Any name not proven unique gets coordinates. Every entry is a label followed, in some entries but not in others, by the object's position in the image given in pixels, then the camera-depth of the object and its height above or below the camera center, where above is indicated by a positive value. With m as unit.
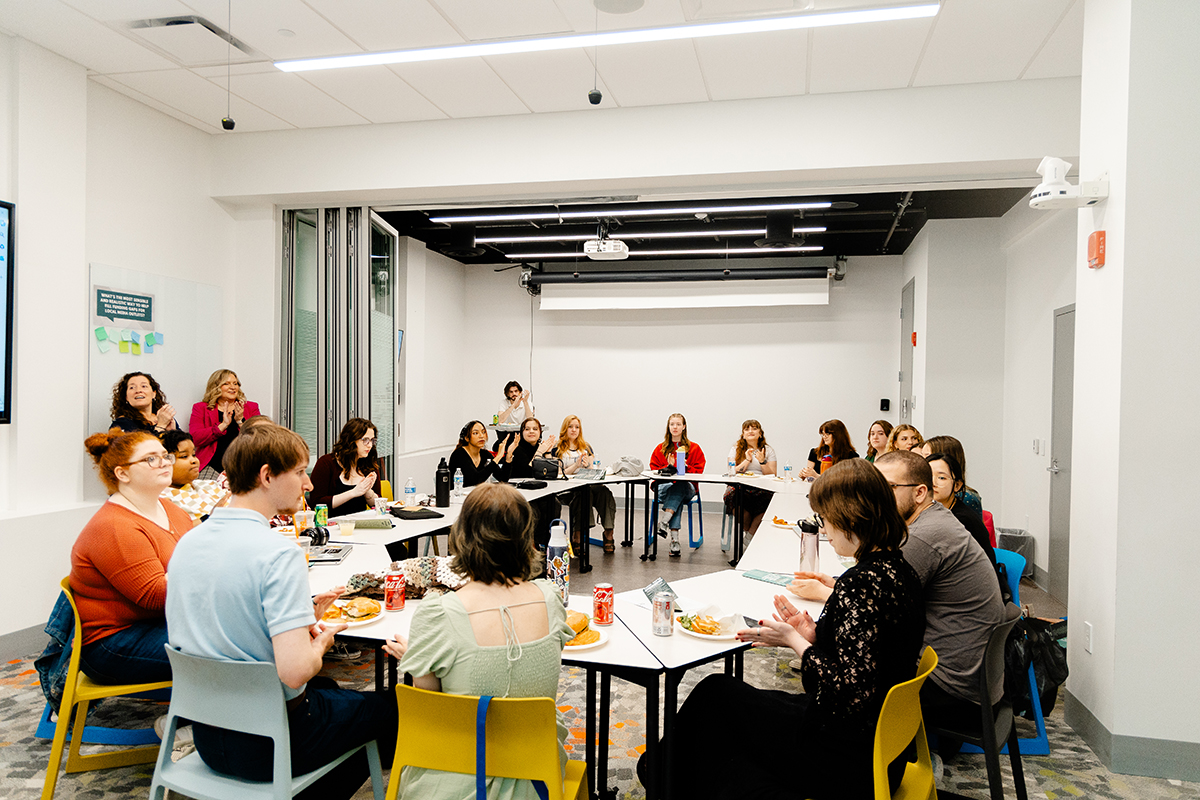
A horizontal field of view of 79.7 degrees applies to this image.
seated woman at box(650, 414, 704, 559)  7.07 -0.80
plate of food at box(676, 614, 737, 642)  2.32 -0.80
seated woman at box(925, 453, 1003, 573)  3.08 -0.48
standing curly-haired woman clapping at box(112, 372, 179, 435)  4.62 -0.21
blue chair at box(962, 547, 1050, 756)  2.97 -1.32
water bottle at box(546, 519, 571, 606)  2.69 -0.66
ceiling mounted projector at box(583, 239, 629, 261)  6.66 +1.25
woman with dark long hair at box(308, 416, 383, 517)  4.68 -0.64
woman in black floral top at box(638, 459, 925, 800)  1.83 -0.76
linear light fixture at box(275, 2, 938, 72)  3.66 +1.86
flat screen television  4.11 +0.47
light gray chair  1.79 -0.85
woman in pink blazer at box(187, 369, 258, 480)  5.41 -0.33
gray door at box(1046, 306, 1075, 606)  5.30 -0.46
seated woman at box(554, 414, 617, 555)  6.83 -0.77
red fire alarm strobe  3.11 +0.61
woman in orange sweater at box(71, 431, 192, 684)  2.44 -0.76
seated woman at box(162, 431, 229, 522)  3.67 -0.59
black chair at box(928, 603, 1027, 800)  2.20 -1.06
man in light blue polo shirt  1.79 -0.57
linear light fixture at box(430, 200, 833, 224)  6.43 +1.56
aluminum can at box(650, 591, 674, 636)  2.35 -0.76
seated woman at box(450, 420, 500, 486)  5.82 -0.62
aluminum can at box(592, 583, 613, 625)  2.45 -0.76
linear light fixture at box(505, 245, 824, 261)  8.27 +1.60
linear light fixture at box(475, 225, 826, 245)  7.51 +1.61
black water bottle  4.77 -0.71
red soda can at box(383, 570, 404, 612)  2.54 -0.76
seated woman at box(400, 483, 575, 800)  1.70 -0.60
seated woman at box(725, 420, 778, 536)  7.16 -0.71
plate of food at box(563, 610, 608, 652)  2.21 -0.80
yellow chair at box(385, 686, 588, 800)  1.64 -0.83
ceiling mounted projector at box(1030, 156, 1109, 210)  3.11 +0.87
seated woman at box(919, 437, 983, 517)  3.36 -0.30
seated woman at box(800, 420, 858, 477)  6.10 -0.49
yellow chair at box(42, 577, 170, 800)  2.38 -1.07
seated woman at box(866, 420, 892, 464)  5.85 -0.39
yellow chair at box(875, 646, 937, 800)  1.76 -0.88
